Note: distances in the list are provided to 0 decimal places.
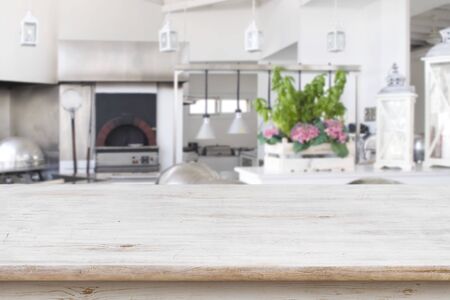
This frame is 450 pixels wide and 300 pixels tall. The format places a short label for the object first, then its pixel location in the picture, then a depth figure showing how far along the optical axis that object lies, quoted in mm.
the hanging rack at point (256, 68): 4371
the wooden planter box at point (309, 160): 3482
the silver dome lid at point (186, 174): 2008
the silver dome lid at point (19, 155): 6180
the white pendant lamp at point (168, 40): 5770
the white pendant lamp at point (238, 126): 4352
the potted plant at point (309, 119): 3416
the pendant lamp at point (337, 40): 5513
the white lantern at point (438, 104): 3455
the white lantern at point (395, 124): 3588
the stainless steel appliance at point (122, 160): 6910
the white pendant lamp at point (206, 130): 4277
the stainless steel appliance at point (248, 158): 9858
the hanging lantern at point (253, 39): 5402
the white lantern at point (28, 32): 5172
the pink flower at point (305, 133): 3377
